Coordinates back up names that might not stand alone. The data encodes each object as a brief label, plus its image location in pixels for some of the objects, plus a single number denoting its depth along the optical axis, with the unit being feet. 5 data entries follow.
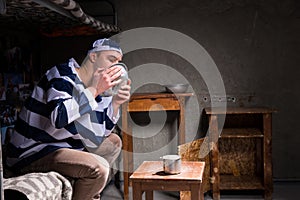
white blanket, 6.74
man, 8.29
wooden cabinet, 12.72
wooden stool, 9.03
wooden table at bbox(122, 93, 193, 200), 13.06
